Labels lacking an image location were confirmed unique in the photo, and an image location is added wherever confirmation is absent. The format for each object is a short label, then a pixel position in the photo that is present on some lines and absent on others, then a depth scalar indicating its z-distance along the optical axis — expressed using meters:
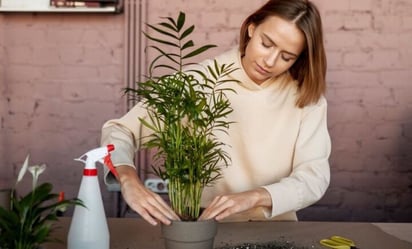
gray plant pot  0.96
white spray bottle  0.99
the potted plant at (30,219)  0.81
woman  1.37
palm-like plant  0.97
